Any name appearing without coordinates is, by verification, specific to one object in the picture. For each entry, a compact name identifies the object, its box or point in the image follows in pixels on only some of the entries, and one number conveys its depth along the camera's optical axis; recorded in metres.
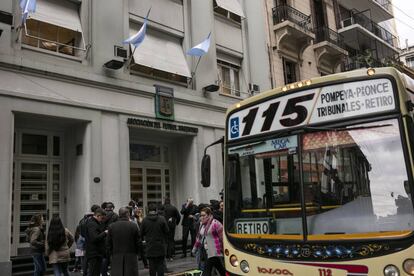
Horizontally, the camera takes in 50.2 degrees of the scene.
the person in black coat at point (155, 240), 8.26
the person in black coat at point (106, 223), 9.14
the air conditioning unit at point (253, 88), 18.30
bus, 4.27
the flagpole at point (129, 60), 13.96
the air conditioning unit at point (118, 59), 13.14
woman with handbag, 7.77
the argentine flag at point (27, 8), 10.75
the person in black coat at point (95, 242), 8.34
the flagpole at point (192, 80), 16.03
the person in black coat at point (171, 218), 12.14
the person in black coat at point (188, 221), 13.23
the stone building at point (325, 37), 20.05
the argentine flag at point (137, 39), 13.05
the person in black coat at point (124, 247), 7.31
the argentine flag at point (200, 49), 14.75
